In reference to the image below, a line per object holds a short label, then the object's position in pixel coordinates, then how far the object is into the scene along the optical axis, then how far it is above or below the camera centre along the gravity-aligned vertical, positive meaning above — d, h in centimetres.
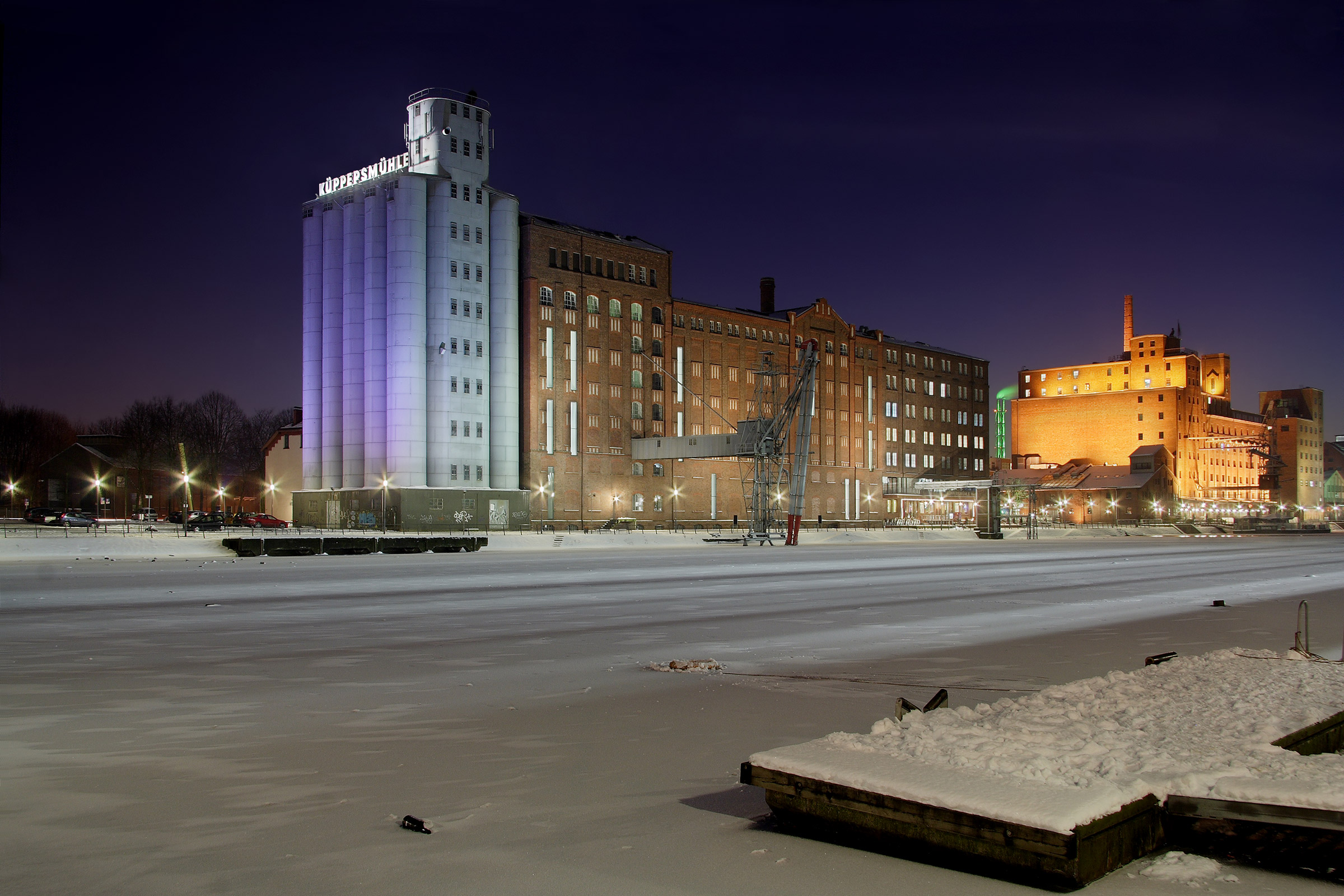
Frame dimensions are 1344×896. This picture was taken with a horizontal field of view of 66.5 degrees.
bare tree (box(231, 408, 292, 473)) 14762 +634
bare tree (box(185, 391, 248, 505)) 12838 +649
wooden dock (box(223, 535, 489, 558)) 5194 -336
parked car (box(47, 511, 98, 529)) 8412 -336
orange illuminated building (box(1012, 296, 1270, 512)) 18688 +1103
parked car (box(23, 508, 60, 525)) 9588 -326
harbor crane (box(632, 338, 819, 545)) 8106 +307
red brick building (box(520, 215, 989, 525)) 9644 +1039
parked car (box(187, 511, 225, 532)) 7738 -326
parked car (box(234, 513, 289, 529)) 8725 -346
